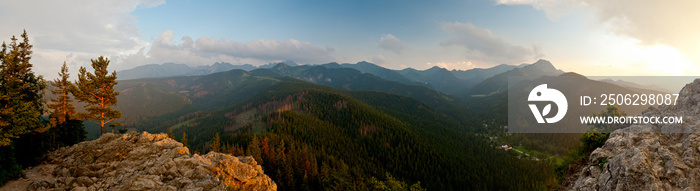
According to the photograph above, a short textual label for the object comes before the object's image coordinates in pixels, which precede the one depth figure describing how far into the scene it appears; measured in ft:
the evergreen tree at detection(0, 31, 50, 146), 96.48
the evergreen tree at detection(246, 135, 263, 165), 243.40
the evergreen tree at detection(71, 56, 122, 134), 124.57
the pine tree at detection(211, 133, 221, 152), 252.21
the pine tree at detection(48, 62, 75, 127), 134.19
